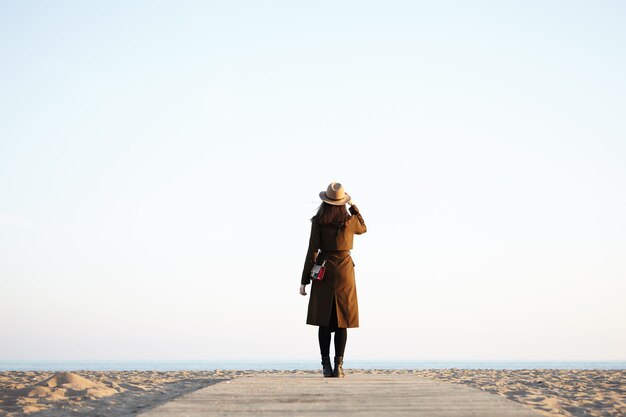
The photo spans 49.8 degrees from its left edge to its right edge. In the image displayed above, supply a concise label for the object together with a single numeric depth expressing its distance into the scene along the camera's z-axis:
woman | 7.39
